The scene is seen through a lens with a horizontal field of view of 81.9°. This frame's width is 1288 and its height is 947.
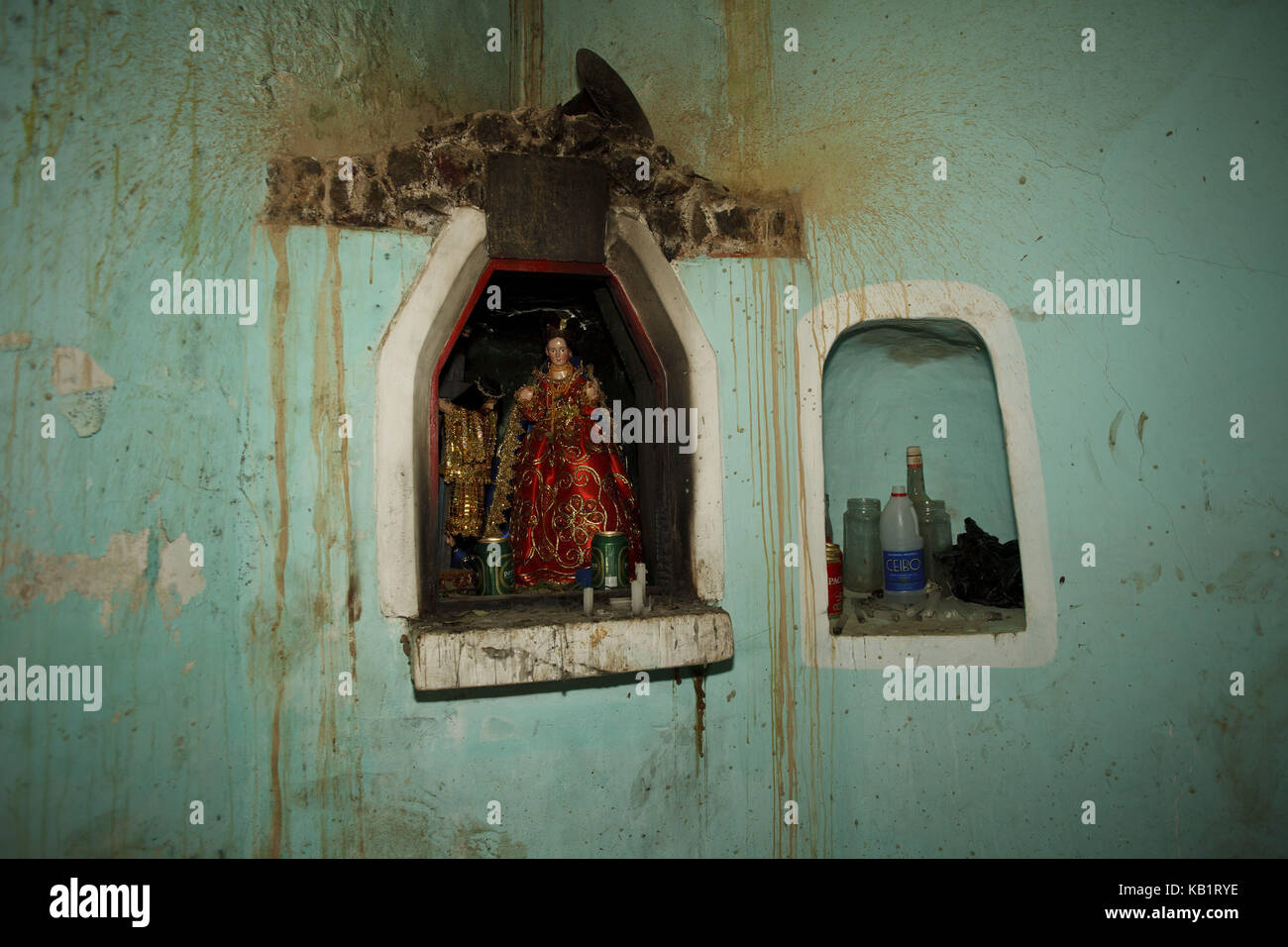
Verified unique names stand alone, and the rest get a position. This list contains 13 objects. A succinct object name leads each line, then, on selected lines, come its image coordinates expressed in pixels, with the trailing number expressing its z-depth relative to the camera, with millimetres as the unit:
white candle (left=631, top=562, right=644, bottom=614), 2191
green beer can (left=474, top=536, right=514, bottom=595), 2363
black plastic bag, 2584
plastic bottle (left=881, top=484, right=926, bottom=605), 2617
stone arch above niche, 2115
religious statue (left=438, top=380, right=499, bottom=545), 2594
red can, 2514
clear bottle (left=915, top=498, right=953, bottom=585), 2871
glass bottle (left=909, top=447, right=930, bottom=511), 2881
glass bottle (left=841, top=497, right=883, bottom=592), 2857
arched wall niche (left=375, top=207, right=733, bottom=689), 2102
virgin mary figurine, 2553
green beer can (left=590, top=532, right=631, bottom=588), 2359
